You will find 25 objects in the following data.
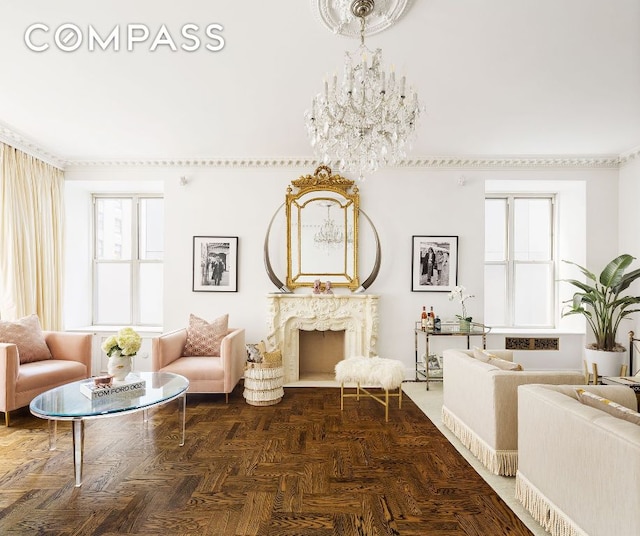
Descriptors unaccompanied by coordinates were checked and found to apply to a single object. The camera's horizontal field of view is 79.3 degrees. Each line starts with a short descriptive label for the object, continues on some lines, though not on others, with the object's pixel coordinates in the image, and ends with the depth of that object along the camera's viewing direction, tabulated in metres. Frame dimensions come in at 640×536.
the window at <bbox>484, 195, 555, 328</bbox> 6.18
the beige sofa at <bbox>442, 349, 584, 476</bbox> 2.72
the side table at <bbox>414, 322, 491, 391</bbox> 4.98
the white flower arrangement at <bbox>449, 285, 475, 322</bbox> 5.19
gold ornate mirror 5.41
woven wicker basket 4.34
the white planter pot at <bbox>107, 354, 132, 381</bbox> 3.18
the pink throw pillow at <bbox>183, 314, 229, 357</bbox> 4.82
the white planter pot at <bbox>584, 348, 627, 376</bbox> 4.90
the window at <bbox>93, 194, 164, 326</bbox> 6.28
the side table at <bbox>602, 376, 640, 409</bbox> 3.27
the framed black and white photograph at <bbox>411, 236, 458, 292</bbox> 5.46
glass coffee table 2.62
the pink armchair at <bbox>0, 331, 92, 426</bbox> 3.61
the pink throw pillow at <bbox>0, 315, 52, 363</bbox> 4.11
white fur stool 3.87
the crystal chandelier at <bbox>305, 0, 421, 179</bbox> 2.46
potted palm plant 4.88
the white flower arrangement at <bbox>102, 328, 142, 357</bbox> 3.18
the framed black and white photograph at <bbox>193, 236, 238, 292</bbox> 5.45
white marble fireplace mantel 5.20
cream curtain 4.58
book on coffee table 2.95
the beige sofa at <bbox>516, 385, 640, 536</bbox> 1.60
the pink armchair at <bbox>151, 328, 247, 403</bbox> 4.27
